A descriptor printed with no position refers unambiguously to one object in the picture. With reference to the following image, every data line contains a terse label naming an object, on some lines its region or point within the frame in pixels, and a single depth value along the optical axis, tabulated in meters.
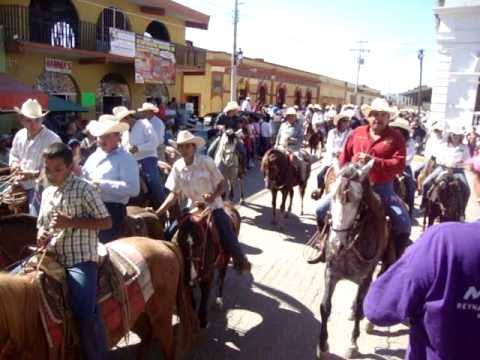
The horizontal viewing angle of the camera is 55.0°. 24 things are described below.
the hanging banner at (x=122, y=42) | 18.88
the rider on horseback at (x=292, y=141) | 10.72
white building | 21.91
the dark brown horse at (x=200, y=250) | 5.30
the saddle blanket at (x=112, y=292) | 3.16
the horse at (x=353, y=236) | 4.52
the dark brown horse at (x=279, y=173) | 10.40
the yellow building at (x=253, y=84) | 33.19
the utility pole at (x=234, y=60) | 29.09
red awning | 11.22
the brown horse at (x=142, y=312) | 2.92
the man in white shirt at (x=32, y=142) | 5.77
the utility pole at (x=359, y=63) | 69.59
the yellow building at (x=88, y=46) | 16.17
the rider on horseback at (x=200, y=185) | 5.50
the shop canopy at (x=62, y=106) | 14.30
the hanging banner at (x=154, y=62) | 20.84
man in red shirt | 5.41
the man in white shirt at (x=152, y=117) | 9.01
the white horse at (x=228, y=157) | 10.75
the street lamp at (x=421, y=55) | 53.33
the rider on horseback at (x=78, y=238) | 3.29
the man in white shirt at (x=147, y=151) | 7.82
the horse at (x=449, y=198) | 8.82
